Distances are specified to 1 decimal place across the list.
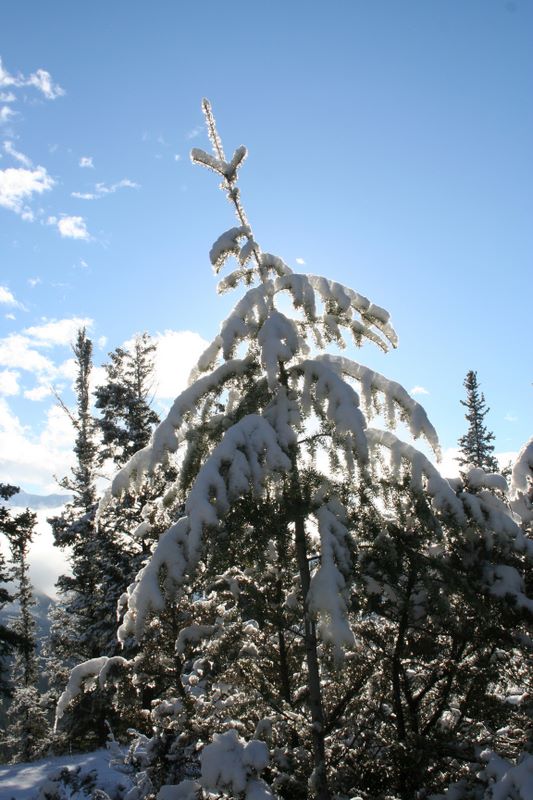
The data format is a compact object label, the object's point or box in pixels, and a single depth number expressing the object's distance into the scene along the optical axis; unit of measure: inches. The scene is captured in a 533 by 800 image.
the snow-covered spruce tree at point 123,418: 779.4
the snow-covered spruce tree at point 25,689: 709.3
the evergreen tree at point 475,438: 1175.0
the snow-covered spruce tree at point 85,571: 636.7
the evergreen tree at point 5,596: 658.2
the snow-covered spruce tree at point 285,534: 181.3
